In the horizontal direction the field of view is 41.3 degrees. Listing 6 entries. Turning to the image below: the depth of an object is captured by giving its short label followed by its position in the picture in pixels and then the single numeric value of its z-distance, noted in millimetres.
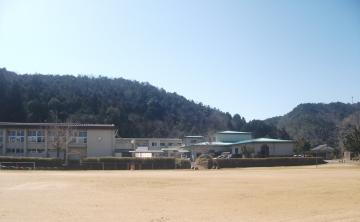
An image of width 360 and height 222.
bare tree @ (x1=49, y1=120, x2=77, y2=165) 76938
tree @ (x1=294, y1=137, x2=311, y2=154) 102850
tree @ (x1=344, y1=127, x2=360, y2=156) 74438
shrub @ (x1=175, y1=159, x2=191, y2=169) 66562
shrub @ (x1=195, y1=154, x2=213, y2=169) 65562
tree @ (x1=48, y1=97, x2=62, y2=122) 117294
